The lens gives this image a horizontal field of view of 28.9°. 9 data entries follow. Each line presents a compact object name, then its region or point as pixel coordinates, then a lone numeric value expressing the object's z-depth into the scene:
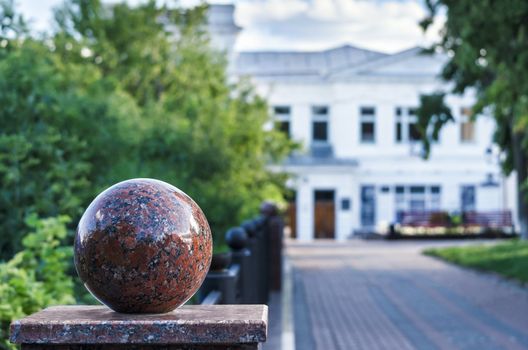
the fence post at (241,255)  8.16
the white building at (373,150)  56.28
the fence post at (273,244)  16.92
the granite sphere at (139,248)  3.14
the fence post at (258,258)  10.20
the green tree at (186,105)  16.64
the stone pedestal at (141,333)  3.04
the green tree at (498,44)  16.78
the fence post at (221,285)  6.24
